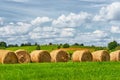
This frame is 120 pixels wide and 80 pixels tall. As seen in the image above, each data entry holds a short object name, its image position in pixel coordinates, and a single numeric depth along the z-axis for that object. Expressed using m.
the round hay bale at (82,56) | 39.22
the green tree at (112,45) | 94.45
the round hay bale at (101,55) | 40.91
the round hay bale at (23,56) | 35.94
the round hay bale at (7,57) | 33.54
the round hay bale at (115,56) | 41.93
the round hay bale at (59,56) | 38.38
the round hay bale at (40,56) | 37.64
